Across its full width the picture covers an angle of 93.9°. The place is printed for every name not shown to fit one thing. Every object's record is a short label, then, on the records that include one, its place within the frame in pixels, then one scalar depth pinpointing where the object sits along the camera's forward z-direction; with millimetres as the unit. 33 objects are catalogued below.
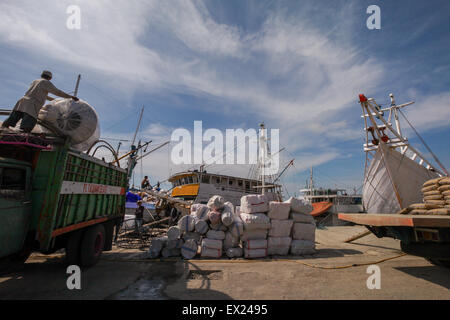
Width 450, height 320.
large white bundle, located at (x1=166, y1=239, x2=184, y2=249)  6762
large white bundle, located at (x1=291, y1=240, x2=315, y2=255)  7016
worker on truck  4531
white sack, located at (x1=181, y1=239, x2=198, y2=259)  6591
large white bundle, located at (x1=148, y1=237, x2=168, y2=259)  6555
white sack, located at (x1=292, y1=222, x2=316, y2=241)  7246
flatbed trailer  3818
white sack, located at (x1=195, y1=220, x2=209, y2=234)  6855
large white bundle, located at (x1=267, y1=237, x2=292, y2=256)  6898
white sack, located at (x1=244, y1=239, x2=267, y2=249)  6641
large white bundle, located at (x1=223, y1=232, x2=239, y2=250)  6859
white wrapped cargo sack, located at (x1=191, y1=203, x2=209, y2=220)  7058
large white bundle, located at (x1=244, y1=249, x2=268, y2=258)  6574
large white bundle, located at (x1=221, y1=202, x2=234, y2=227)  6715
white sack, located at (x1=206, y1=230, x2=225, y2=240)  6805
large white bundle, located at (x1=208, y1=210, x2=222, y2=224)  6848
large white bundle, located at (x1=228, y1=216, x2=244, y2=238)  6798
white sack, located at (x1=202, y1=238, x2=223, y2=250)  6648
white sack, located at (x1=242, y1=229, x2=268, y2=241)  6867
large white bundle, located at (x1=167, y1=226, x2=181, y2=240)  6816
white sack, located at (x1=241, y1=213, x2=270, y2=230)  6789
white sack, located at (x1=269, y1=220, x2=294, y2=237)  7008
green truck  3664
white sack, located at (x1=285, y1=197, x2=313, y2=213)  7417
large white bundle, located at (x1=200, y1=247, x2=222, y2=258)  6625
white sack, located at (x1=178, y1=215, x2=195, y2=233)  6922
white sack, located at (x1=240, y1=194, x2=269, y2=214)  7051
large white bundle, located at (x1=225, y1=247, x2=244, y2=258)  6642
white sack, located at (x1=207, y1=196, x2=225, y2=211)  7129
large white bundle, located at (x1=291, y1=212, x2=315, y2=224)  7324
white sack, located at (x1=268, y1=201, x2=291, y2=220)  7104
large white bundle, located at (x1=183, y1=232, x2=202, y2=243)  6941
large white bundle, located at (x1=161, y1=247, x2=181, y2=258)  6644
